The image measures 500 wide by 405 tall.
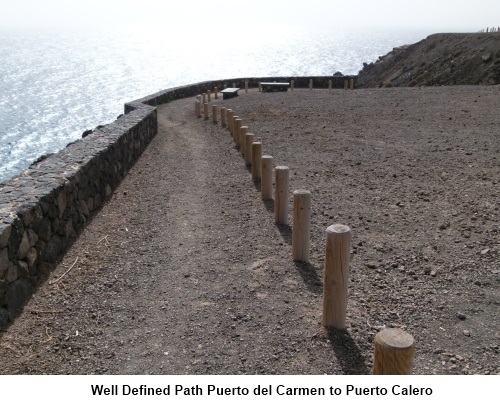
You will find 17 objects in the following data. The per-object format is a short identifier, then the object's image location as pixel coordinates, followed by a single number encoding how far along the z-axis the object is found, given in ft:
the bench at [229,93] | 81.97
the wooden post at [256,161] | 29.86
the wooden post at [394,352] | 9.43
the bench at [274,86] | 91.30
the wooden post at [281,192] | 21.49
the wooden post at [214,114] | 55.85
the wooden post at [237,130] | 41.29
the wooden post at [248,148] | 34.04
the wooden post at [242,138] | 37.06
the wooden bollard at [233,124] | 42.59
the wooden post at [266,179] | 25.14
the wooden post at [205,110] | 58.54
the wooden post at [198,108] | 62.44
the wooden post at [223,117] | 52.64
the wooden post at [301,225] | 17.63
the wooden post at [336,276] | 13.24
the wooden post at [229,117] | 48.47
